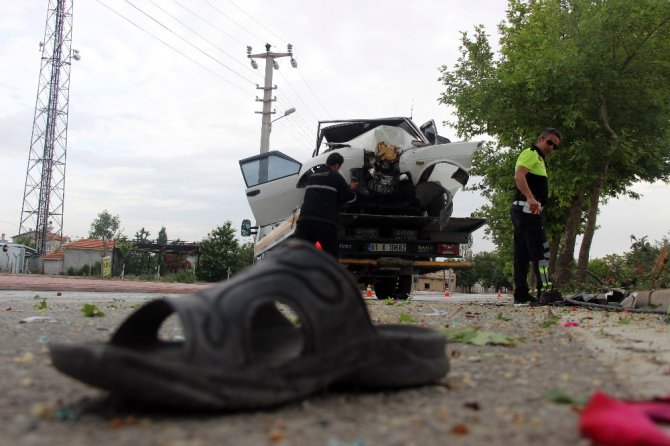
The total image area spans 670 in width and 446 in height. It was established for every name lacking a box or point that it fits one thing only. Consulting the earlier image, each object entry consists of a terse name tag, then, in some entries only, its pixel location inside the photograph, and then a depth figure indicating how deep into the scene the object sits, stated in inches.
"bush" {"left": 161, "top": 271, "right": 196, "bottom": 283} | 1161.4
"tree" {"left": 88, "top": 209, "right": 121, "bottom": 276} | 3939.5
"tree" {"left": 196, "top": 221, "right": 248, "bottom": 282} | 1651.1
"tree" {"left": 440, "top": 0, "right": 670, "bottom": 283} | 483.2
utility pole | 1231.5
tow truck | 404.8
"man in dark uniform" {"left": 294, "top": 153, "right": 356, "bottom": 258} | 279.0
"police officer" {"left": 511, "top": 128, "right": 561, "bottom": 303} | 313.4
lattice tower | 1764.3
